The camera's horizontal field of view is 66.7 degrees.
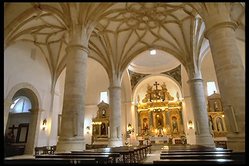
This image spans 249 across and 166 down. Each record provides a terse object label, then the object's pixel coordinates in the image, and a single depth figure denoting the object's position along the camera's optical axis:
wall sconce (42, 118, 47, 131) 14.75
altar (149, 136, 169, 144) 20.05
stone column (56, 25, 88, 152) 6.86
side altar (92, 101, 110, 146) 19.70
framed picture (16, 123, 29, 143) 14.38
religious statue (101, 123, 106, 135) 20.06
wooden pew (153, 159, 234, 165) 3.07
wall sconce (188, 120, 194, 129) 19.08
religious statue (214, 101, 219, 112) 18.06
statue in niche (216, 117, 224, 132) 17.38
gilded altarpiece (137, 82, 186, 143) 20.77
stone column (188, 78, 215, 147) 11.84
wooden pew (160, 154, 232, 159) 3.84
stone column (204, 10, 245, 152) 5.50
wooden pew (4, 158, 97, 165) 3.48
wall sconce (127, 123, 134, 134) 20.27
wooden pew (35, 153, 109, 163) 4.06
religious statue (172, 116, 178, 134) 21.10
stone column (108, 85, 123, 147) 13.26
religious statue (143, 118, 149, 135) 21.59
